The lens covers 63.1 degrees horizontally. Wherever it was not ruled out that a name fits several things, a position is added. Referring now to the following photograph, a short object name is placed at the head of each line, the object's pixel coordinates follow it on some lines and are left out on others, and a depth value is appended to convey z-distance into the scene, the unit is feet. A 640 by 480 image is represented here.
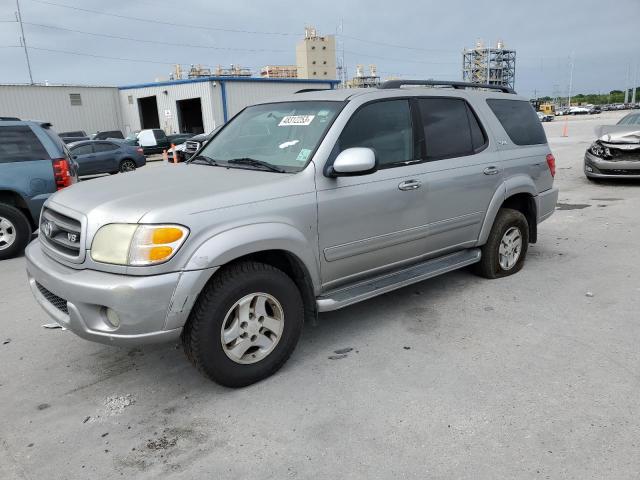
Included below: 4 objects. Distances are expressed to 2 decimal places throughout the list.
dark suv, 21.90
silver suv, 9.37
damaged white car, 34.81
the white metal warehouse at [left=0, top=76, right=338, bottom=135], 100.94
